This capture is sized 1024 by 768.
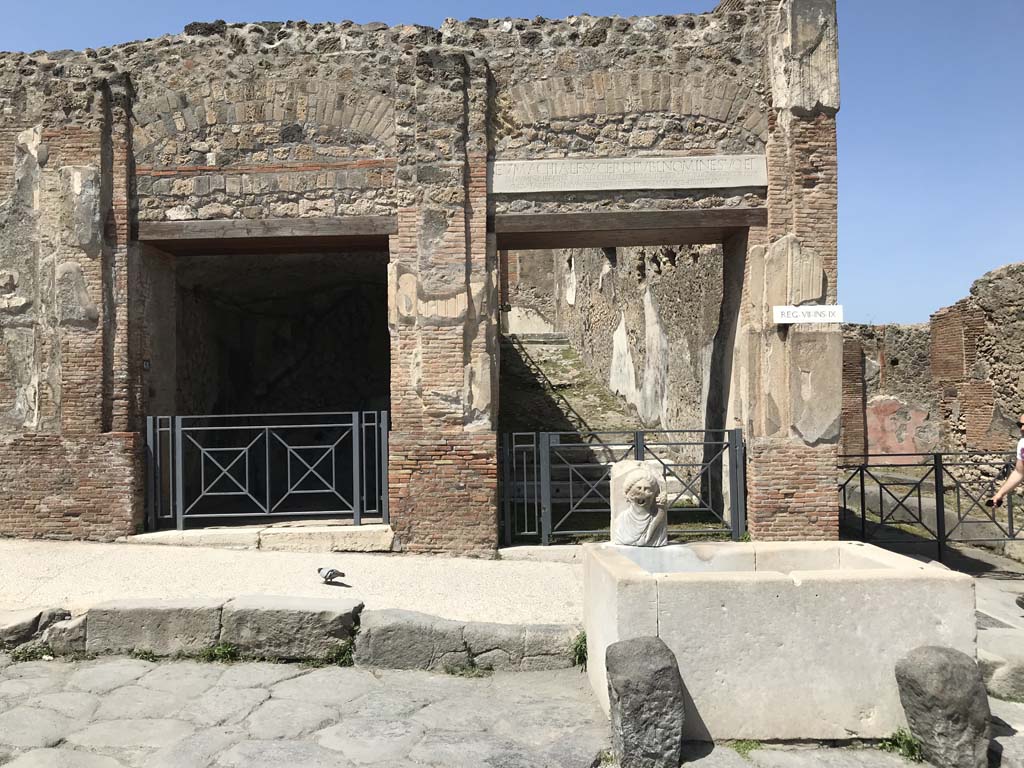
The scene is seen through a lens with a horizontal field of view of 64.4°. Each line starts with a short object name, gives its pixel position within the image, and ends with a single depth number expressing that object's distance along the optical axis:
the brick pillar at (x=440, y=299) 7.38
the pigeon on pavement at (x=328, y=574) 5.93
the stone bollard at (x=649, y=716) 3.37
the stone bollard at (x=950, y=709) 3.34
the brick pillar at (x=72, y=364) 7.56
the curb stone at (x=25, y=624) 4.56
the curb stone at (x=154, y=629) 4.61
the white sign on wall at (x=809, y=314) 7.32
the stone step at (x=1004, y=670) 4.12
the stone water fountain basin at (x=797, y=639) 3.60
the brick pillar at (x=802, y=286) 7.35
